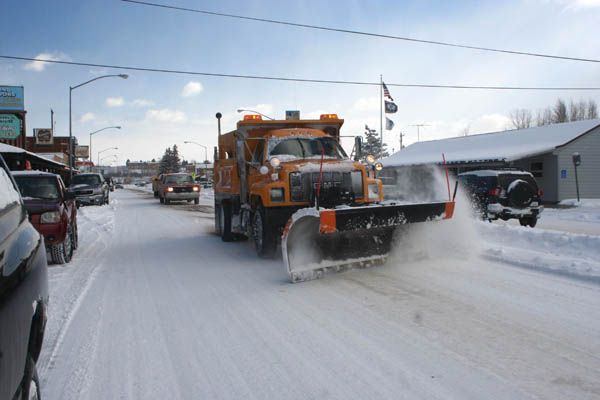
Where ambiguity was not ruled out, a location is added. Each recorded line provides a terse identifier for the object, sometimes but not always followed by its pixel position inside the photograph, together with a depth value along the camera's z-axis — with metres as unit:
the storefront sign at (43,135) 64.46
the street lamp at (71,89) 26.45
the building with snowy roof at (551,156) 26.50
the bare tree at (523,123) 78.06
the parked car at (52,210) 7.71
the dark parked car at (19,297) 1.86
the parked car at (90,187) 25.38
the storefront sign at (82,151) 95.63
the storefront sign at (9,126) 34.97
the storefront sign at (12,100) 38.97
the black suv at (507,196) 13.39
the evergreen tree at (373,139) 85.77
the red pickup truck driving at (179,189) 27.11
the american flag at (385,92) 32.75
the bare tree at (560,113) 73.19
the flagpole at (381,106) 34.38
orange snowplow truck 6.51
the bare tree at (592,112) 72.38
